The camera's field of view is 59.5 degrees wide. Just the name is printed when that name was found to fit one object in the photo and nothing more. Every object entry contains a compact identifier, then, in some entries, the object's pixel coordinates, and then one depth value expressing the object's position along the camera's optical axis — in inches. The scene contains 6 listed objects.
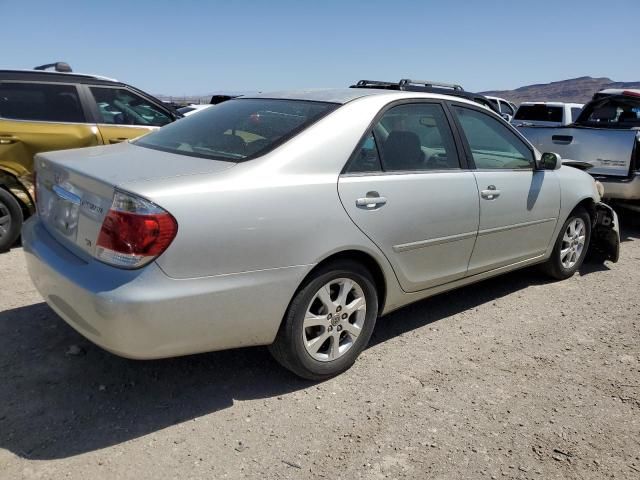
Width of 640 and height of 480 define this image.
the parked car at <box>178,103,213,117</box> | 575.9
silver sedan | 98.2
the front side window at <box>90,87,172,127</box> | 236.7
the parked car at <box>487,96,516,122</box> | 740.8
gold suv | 210.8
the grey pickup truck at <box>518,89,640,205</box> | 263.3
